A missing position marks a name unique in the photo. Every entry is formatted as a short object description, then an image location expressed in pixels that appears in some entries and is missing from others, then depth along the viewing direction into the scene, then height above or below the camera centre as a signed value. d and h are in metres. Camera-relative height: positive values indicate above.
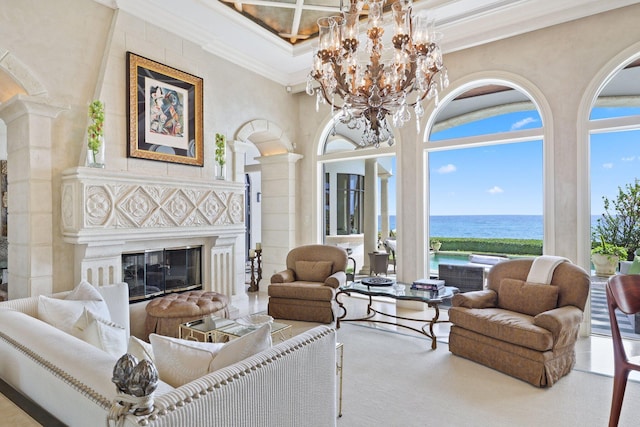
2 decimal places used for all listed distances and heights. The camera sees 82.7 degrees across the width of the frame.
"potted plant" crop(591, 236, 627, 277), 4.05 -0.48
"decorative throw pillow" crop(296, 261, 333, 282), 4.86 -0.74
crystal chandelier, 3.05 +1.33
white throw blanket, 3.37 -0.51
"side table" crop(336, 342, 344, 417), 2.44 -1.24
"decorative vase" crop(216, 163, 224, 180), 4.91 +0.60
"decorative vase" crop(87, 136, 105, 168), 3.59 +0.60
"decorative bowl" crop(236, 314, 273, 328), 3.11 -0.92
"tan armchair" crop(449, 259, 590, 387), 2.83 -0.90
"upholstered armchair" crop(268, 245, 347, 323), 4.44 -0.88
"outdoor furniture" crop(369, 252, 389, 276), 6.05 -0.79
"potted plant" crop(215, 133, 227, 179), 4.89 +0.84
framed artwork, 4.09 +1.25
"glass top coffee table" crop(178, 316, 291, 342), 2.88 -0.92
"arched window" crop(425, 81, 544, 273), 4.53 +0.63
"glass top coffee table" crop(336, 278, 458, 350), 3.74 -0.86
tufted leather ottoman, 3.50 -0.93
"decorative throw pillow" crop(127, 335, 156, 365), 1.46 -0.54
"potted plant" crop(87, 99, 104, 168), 3.60 +0.80
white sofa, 1.12 -0.59
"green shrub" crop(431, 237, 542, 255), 4.54 -0.41
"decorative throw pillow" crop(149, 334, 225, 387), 1.37 -0.56
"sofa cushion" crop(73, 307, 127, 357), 1.80 -0.60
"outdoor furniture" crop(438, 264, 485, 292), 4.83 -0.84
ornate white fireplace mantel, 3.47 -0.03
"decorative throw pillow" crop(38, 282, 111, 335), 2.10 -0.57
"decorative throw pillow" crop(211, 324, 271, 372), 1.38 -0.53
